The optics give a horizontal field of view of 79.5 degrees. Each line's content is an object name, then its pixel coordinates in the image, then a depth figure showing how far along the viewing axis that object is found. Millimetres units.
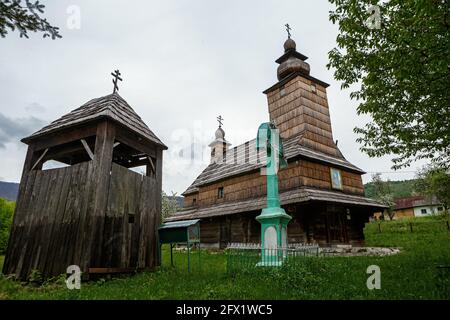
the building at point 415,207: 52906
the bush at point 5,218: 19641
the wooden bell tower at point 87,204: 7711
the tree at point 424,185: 26741
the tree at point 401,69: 5996
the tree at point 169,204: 51844
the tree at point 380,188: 53312
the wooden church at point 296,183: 16750
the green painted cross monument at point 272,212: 8320
